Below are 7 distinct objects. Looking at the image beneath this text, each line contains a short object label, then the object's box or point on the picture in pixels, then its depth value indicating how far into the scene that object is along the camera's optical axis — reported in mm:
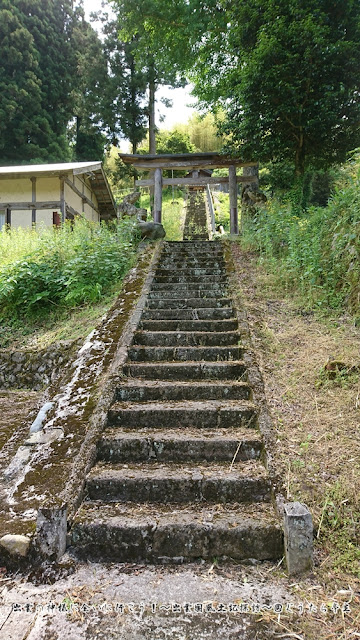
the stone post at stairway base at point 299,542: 2051
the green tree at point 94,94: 20703
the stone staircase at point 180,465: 2213
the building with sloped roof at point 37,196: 13469
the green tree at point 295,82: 7613
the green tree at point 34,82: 22344
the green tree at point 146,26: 11844
